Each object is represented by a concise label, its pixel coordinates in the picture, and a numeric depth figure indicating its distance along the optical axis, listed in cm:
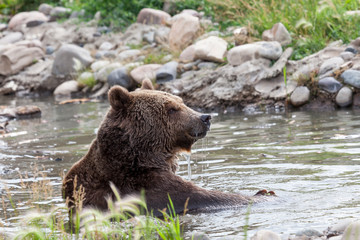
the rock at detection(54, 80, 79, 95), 1816
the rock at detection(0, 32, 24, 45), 2322
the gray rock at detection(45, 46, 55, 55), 2153
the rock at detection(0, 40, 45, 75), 2022
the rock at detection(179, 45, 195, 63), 1518
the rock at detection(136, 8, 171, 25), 2010
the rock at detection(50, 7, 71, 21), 2461
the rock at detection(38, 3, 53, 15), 2622
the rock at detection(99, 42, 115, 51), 1994
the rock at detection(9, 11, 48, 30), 2509
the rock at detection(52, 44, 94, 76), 1866
